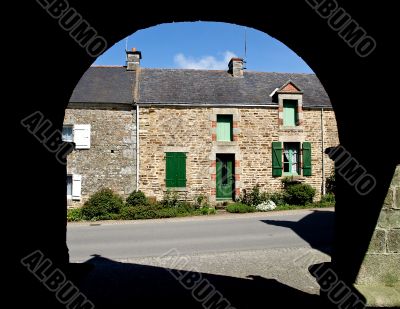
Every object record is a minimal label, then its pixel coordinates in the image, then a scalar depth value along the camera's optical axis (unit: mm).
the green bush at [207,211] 14585
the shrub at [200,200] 15031
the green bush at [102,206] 14070
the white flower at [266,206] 14926
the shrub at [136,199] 14625
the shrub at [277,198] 15531
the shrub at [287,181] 15836
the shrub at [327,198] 15883
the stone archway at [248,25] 2680
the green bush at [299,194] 15492
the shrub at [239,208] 14734
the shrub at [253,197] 15289
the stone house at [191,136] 14977
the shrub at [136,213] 13867
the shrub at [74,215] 13883
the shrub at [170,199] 14906
